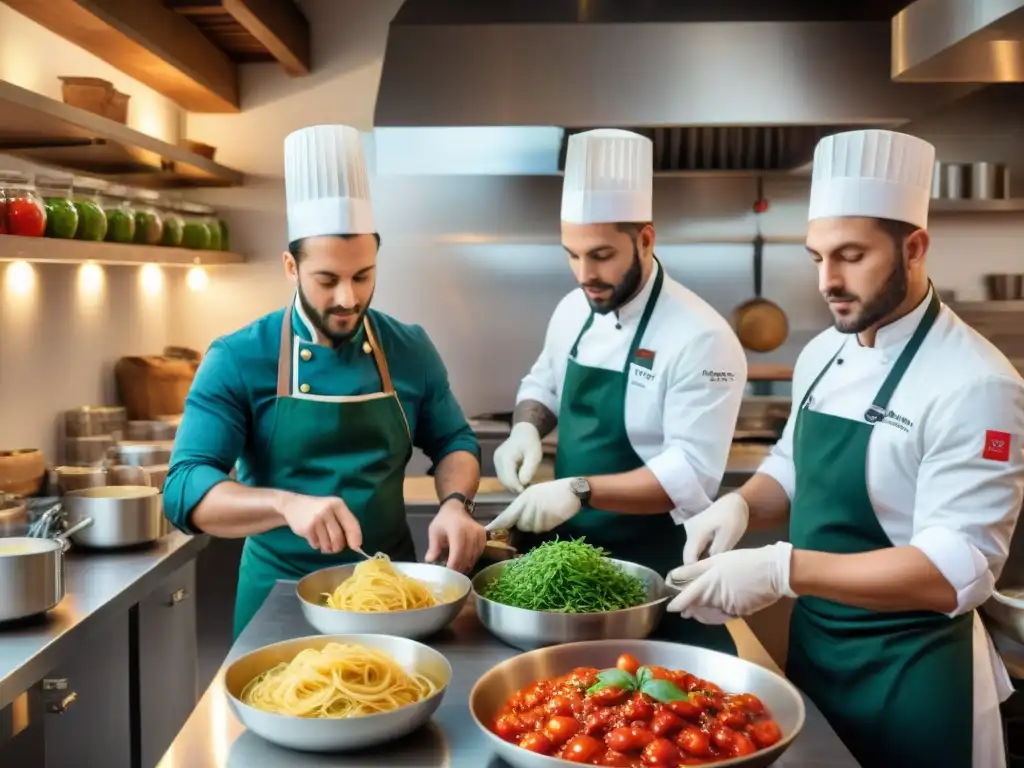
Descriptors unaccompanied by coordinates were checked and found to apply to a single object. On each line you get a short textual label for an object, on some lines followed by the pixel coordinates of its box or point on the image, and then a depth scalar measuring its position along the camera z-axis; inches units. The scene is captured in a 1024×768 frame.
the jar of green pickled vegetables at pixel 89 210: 119.8
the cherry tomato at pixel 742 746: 52.4
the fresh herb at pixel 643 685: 56.2
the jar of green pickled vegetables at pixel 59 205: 112.7
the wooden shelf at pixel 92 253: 100.0
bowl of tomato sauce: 52.3
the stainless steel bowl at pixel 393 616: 70.9
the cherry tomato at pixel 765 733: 54.3
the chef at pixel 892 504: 71.4
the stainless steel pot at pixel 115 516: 109.8
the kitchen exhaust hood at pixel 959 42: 69.1
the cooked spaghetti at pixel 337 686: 58.1
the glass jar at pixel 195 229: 172.9
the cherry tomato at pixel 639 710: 54.6
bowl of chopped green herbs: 70.0
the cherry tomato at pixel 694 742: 52.1
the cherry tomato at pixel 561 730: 53.7
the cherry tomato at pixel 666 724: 53.3
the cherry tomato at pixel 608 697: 56.1
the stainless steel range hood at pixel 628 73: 149.5
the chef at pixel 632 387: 105.4
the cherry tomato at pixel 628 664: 62.0
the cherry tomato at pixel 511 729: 55.4
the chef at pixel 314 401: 91.9
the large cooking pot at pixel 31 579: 82.6
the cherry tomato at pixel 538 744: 52.9
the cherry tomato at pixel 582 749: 51.8
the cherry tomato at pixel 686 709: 55.0
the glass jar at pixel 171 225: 159.3
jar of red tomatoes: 101.9
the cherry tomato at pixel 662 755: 51.5
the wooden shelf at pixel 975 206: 190.2
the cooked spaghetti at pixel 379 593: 73.8
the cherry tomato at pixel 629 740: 52.3
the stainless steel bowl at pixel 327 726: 54.7
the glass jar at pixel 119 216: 130.8
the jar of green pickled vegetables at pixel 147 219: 143.0
